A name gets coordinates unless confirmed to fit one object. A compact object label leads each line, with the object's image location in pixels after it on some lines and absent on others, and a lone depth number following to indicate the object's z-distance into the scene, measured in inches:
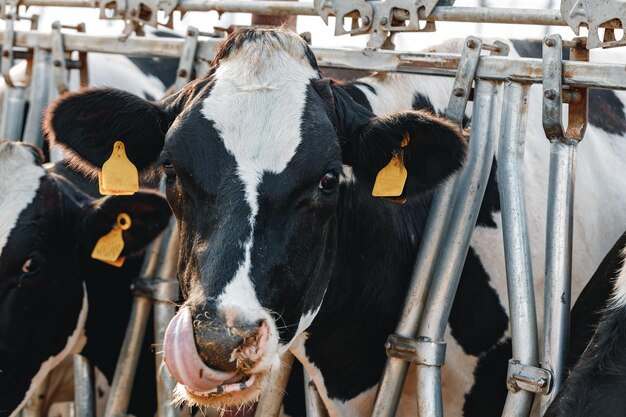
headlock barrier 129.3
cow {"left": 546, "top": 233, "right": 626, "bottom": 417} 105.3
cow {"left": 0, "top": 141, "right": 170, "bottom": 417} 161.9
